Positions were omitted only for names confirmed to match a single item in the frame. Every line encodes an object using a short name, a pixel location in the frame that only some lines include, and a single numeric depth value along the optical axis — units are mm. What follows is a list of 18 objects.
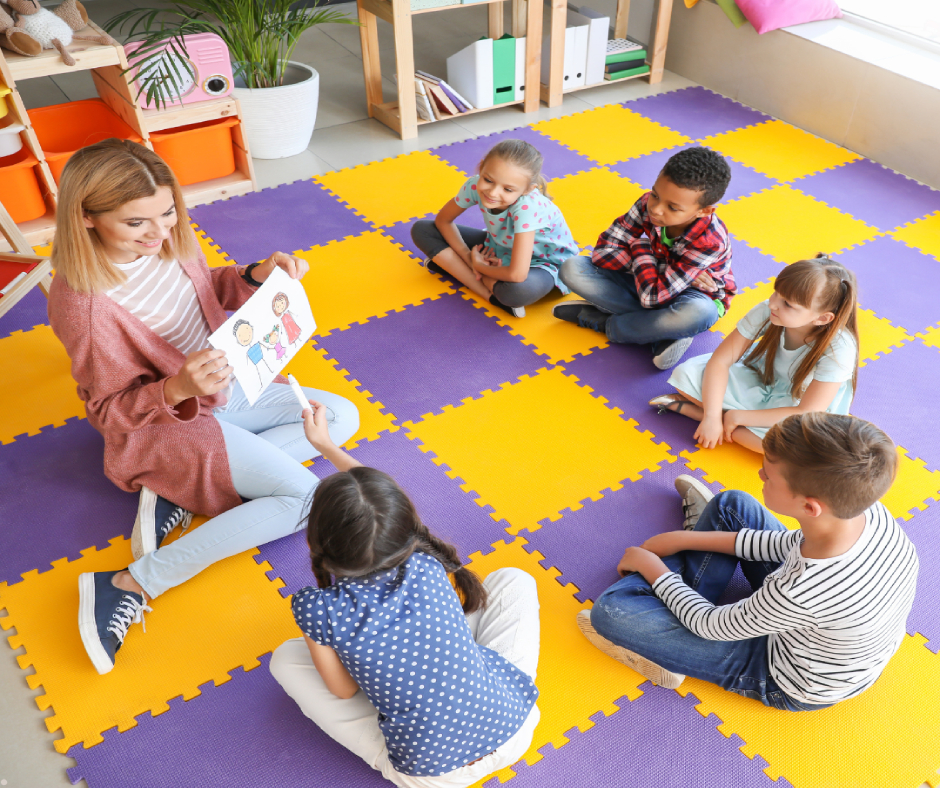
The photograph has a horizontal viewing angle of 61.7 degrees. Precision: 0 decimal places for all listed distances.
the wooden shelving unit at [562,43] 5125
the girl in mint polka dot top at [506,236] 3295
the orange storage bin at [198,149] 4191
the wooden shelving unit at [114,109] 3627
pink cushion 5133
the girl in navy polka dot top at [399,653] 1618
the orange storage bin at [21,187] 3822
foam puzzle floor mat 2084
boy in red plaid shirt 3012
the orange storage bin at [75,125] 4227
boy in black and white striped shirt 1758
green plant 3859
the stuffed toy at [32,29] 3566
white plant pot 4516
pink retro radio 3879
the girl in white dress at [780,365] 2584
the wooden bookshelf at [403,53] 4684
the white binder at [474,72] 4965
